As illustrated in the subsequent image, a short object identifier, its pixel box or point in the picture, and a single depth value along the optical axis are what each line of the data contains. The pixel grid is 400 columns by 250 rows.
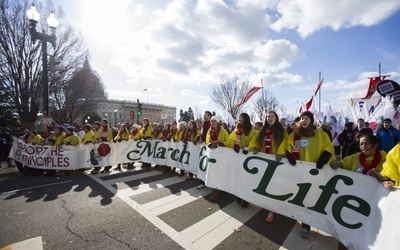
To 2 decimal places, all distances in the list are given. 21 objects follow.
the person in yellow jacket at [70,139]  8.25
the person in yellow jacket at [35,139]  8.64
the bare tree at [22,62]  16.27
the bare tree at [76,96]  21.78
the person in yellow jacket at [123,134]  9.32
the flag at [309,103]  12.91
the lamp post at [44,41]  9.58
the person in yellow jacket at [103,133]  8.82
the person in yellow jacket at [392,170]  2.71
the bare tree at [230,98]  38.97
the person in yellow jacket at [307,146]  3.55
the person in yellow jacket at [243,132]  5.09
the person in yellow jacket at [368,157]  3.31
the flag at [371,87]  13.41
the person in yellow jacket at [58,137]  8.29
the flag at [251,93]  14.96
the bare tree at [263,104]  44.75
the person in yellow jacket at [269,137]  4.48
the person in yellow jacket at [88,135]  8.70
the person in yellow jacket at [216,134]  5.72
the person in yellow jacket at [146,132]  9.14
